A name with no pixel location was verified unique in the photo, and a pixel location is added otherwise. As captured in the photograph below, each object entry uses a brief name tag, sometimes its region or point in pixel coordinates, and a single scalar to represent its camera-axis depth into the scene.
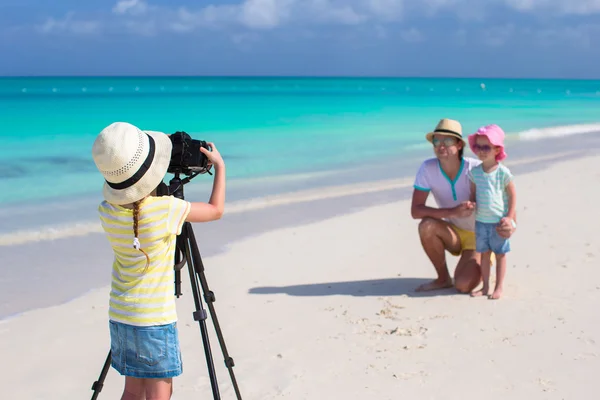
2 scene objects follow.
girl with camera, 2.15
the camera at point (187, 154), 2.34
